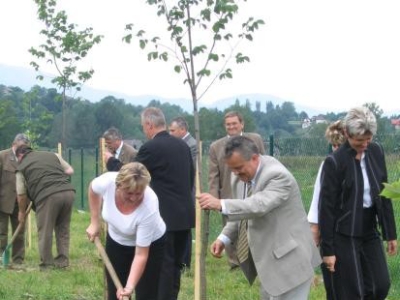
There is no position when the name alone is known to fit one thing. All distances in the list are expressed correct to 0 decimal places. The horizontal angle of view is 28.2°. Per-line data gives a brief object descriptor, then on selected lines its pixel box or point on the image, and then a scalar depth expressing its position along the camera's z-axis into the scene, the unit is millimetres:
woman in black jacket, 5344
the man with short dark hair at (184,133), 9453
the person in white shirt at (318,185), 5590
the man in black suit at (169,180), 6812
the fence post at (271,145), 9797
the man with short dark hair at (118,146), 9008
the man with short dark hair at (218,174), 8953
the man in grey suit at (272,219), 4477
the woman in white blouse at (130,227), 5012
